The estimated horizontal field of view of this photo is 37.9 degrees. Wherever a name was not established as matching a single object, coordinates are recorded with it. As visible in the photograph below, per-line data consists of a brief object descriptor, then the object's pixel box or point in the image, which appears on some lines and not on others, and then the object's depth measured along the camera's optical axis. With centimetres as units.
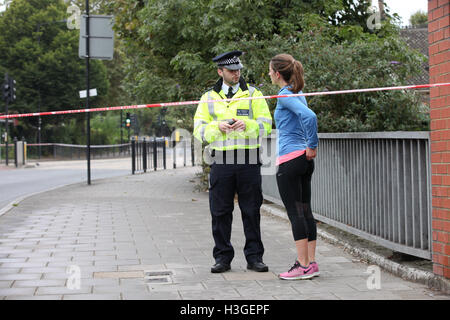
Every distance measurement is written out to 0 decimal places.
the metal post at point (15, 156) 2923
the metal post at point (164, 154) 2391
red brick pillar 461
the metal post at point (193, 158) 2619
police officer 553
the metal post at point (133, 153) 2060
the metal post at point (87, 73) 1609
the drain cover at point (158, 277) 520
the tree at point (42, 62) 4572
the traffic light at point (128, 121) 4780
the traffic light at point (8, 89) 2998
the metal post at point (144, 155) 2138
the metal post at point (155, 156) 2280
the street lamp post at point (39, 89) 4394
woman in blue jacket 523
